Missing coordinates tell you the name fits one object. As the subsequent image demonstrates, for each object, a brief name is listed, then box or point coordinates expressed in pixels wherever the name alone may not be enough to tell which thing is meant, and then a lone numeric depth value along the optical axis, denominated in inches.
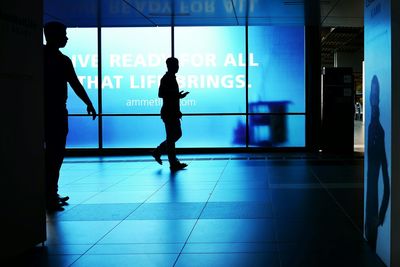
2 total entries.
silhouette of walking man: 345.1
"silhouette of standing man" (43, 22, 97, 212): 211.8
